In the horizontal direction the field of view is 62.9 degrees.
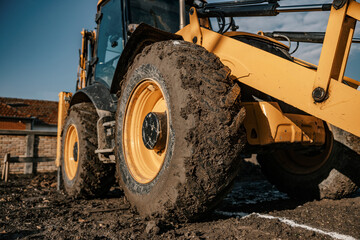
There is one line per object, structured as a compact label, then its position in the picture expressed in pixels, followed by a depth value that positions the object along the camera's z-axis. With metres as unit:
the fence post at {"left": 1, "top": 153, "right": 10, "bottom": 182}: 7.58
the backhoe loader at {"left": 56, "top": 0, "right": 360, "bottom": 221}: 1.94
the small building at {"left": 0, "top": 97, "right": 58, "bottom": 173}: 9.30
